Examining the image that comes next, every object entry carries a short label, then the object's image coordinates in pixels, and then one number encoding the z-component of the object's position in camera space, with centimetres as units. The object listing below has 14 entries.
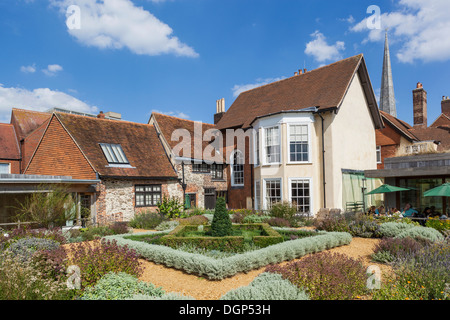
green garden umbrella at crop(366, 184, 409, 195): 1530
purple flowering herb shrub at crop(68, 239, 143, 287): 710
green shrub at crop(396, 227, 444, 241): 1055
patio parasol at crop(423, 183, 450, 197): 1291
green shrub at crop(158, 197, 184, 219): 1934
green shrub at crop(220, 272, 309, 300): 529
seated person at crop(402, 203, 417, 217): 1493
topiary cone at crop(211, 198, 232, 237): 1150
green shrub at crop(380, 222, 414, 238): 1207
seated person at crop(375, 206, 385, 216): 1605
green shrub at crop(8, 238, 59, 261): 892
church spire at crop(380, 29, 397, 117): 4428
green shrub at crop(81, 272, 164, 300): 609
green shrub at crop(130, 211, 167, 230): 1673
